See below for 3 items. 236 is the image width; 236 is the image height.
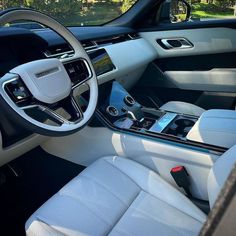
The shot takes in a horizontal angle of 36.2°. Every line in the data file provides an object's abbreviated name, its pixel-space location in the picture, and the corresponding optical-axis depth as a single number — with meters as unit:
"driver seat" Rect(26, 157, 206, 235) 1.16
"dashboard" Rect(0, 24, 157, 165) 1.42
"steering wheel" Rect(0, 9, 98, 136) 1.15
